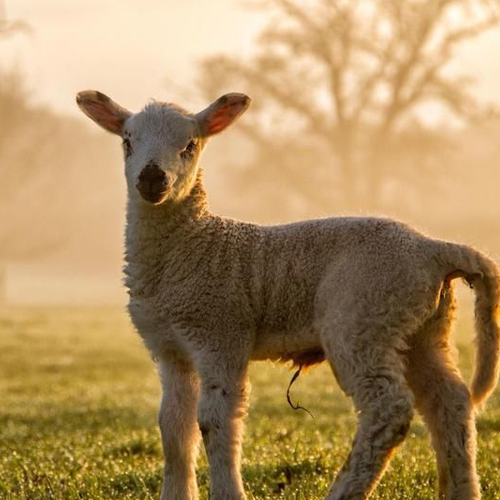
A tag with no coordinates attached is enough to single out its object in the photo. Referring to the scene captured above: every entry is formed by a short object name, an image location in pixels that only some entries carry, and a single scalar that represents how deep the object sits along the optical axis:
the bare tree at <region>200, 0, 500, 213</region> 81.06
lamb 11.87
